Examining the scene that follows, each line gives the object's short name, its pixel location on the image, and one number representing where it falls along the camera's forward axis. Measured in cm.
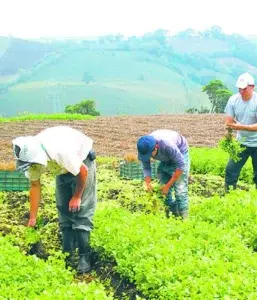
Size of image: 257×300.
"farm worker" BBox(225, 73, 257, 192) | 775
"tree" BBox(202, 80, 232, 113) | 4056
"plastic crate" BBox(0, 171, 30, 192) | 930
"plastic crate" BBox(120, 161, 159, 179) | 1073
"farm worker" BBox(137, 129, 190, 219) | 625
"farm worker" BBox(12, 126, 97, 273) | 518
